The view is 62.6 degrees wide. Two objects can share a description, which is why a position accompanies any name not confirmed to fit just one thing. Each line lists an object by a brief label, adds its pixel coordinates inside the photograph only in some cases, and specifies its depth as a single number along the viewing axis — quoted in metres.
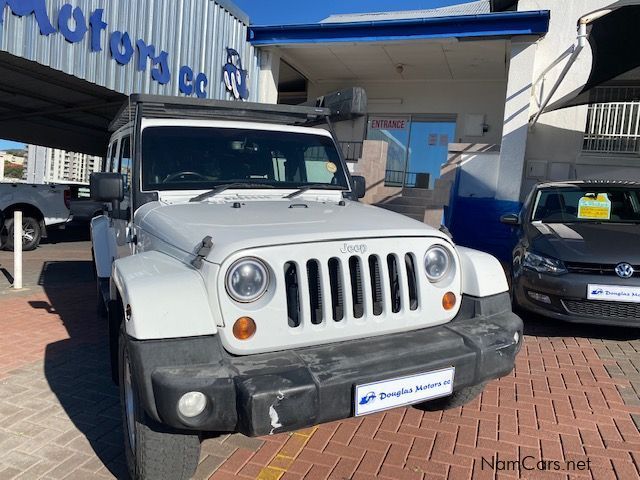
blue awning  10.02
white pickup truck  10.70
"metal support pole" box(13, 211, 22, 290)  7.21
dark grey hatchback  4.88
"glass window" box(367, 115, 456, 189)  13.98
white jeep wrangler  2.21
